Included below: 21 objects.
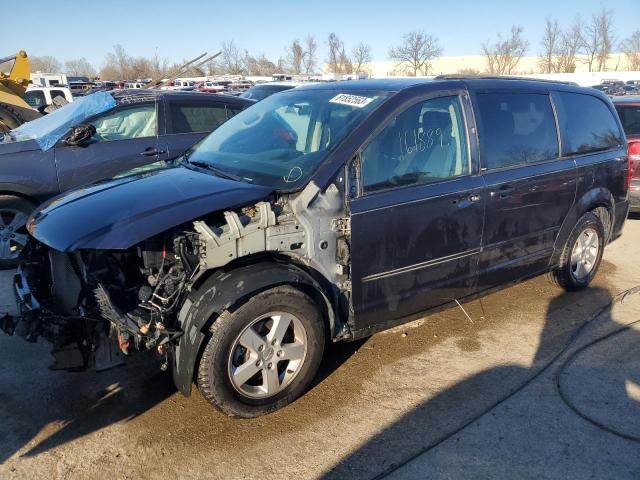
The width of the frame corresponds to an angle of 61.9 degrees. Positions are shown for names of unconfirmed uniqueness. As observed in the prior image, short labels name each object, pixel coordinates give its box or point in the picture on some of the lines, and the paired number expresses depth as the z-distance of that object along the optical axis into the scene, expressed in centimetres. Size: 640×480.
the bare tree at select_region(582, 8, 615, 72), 5134
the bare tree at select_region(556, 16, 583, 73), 5353
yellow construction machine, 1045
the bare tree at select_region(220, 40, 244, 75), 6091
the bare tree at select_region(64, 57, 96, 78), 9150
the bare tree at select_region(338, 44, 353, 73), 5903
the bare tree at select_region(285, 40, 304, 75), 6041
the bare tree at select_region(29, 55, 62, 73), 8696
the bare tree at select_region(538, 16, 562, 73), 5375
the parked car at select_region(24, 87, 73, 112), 1496
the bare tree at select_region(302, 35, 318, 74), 6056
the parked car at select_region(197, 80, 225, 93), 2527
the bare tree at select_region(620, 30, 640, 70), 5766
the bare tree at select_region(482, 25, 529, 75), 5250
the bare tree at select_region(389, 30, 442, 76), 5459
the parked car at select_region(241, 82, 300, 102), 1545
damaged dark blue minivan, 287
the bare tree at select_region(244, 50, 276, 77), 6431
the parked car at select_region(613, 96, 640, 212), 701
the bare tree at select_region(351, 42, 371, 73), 6066
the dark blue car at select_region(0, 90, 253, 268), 555
